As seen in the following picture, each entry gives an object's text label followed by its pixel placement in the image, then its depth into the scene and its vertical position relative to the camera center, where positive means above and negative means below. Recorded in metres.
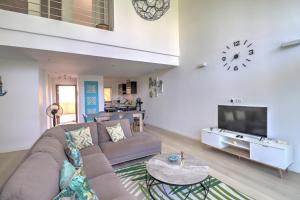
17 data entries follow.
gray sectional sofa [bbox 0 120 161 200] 1.07 -0.69
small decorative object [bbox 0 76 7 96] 3.91 +0.16
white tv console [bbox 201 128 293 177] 2.61 -0.96
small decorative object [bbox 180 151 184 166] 2.26 -0.91
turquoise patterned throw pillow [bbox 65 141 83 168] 1.93 -0.72
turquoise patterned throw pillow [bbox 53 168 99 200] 1.13 -0.68
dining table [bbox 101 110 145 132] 5.06 -0.57
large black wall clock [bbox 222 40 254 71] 3.39 +0.93
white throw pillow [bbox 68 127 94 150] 2.87 -0.72
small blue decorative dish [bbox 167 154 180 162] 2.30 -0.88
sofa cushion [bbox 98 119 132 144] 3.26 -0.66
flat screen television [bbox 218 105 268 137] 3.13 -0.49
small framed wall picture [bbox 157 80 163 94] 6.32 +0.43
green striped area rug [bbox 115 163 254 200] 2.13 -1.32
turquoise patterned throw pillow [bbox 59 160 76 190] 1.37 -0.69
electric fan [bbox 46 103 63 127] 4.40 -0.30
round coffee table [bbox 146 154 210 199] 1.87 -0.95
